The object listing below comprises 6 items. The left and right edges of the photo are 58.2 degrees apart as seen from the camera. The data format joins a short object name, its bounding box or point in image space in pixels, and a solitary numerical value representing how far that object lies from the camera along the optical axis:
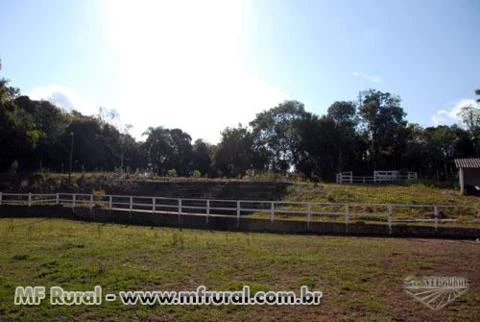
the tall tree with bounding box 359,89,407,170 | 61.28
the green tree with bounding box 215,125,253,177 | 63.69
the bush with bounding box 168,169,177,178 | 40.53
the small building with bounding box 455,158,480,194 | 31.75
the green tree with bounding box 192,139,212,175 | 69.94
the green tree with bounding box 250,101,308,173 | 63.41
